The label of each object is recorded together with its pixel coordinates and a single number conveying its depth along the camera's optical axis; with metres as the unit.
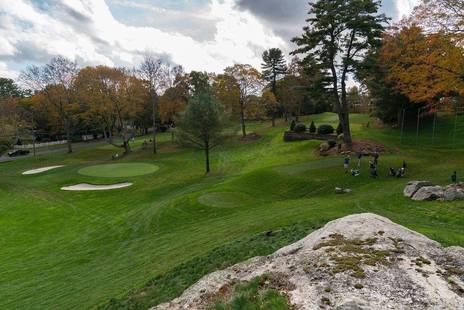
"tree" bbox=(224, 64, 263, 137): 56.06
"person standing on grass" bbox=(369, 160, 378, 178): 24.72
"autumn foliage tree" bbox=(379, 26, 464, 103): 23.56
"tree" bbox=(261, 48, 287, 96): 78.50
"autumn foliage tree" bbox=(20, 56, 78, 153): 54.91
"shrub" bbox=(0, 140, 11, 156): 45.55
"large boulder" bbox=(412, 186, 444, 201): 17.53
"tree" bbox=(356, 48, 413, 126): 31.53
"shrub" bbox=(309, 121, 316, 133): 43.88
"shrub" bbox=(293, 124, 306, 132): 45.22
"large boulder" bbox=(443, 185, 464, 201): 17.00
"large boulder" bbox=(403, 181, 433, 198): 18.56
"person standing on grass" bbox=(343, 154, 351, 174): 26.27
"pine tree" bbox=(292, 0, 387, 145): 30.00
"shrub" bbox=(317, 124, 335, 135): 41.66
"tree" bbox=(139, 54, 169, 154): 51.31
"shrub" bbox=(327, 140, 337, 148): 35.25
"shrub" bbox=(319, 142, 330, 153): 35.08
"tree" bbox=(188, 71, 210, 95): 74.96
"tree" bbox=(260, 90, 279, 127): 59.88
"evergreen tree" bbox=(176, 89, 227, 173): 34.31
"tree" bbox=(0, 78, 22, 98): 104.09
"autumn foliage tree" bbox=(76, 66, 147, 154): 53.25
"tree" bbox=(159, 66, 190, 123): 64.12
